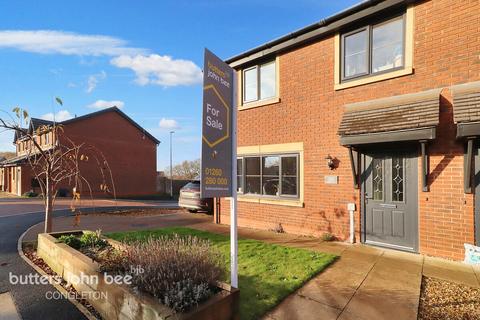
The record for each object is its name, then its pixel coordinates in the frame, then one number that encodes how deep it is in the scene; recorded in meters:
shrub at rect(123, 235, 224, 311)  3.14
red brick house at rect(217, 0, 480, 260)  5.68
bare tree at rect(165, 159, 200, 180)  52.69
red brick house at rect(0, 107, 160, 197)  27.72
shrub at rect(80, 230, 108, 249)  5.67
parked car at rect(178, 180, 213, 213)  12.98
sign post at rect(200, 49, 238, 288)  3.30
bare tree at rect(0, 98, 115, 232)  6.17
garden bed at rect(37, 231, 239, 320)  2.97
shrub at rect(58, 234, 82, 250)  5.61
